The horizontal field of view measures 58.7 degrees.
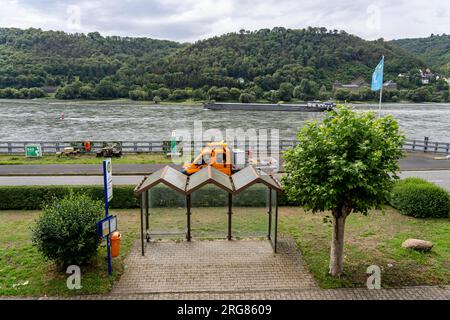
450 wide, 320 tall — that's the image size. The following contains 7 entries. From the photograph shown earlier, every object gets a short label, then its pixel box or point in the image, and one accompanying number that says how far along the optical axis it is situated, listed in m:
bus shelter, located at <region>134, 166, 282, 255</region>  10.80
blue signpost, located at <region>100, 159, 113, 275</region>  9.33
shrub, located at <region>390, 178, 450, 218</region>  13.53
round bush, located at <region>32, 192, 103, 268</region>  9.16
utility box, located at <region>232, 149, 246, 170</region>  19.70
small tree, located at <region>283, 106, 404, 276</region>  8.62
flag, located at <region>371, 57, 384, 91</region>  22.84
